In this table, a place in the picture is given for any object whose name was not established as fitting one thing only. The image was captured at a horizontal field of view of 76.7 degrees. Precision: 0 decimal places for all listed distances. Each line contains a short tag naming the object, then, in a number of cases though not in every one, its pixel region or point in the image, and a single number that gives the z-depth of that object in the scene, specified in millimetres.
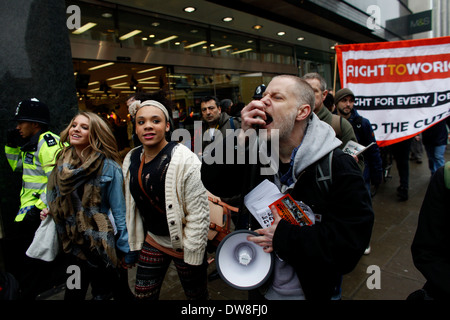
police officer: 2834
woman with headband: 2229
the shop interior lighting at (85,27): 5802
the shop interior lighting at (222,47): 8759
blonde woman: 2416
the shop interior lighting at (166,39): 7223
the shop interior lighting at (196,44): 7976
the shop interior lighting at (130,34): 6539
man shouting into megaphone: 1355
